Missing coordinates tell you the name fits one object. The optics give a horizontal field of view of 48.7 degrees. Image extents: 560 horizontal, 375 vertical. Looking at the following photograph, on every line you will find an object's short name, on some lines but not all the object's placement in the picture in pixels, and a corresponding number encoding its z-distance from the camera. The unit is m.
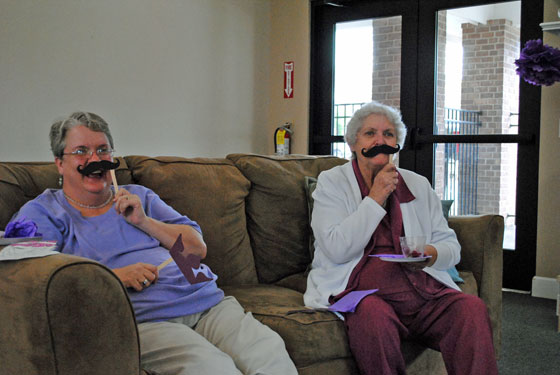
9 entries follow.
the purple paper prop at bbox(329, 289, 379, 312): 1.97
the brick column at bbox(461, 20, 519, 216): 4.34
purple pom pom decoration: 3.66
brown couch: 1.20
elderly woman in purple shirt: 1.65
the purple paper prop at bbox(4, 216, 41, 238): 1.50
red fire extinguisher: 5.18
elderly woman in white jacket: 1.91
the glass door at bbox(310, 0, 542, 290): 4.27
